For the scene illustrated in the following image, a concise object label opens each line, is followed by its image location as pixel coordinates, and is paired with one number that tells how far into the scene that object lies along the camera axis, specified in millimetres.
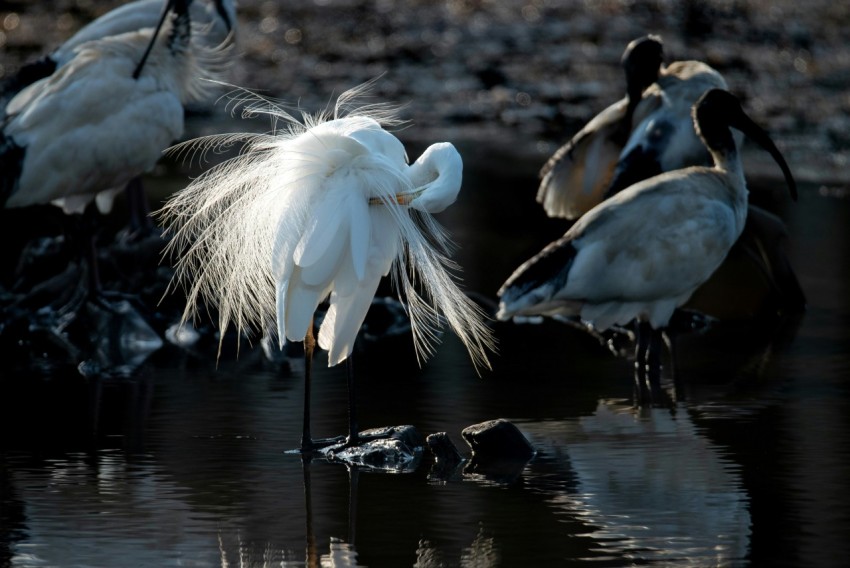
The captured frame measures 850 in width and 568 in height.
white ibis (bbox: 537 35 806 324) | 20547
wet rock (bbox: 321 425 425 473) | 13312
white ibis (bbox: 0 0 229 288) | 20891
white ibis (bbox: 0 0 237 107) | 24703
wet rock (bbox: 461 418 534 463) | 13406
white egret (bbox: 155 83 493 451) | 13602
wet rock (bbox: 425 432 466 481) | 13234
